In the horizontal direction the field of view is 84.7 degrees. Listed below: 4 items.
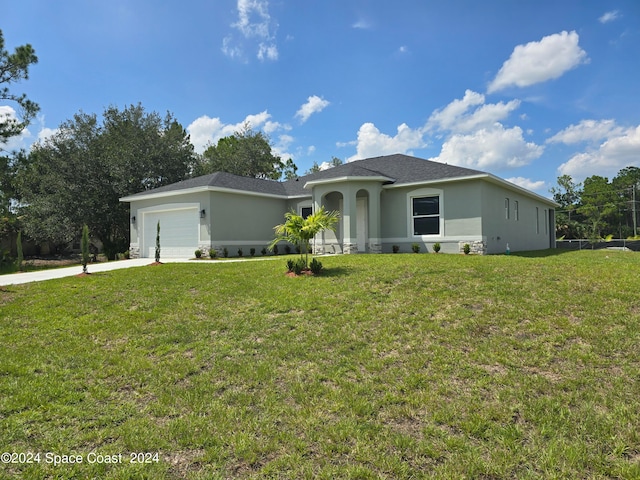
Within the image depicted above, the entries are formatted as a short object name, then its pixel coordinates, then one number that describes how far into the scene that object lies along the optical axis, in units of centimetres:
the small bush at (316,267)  920
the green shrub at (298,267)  929
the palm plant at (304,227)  935
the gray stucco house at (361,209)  1520
